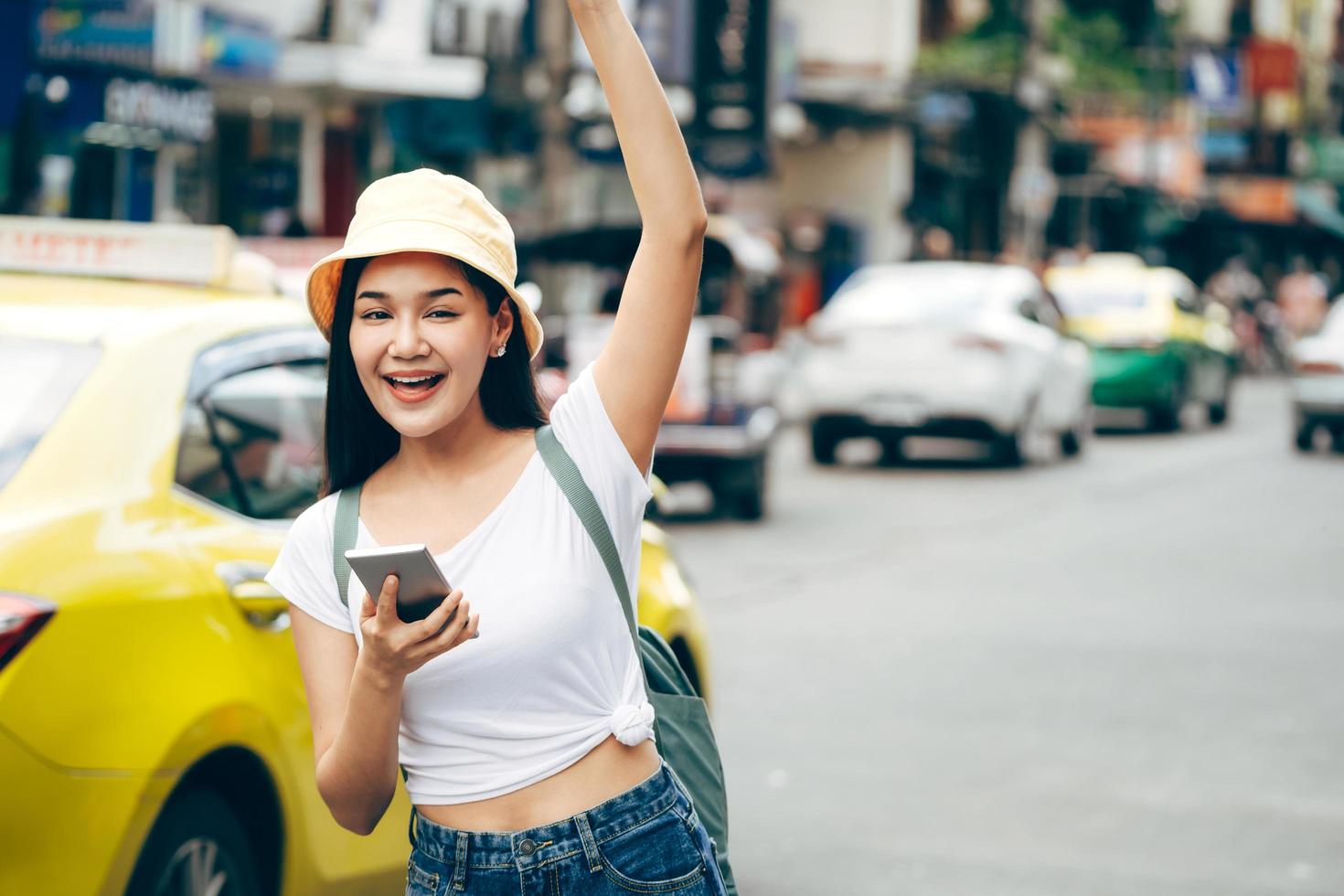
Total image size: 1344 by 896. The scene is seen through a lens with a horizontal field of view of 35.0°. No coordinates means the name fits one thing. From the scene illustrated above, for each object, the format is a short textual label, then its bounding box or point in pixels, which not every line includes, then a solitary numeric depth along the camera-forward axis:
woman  2.53
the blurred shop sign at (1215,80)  45.59
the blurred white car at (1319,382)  20.23
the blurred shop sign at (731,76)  27.45
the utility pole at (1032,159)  36.88
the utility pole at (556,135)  20.08
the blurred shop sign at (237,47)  20.05
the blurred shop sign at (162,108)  16.66
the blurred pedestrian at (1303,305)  40.03
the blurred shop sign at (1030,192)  36.09
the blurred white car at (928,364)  17.81
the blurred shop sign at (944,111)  37.16
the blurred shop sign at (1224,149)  55.75
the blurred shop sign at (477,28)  24.11
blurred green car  23.16
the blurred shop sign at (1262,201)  57.47
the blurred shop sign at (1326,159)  64.31
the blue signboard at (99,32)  16.47
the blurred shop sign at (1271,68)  49.00
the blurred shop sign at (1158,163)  44.88
